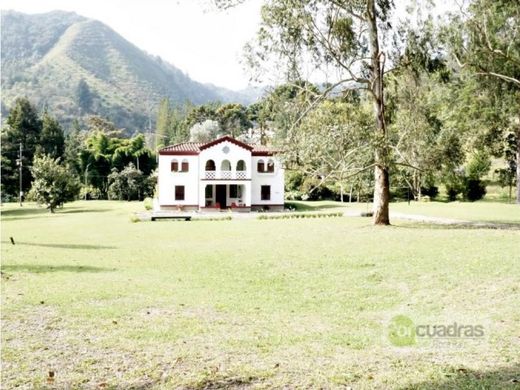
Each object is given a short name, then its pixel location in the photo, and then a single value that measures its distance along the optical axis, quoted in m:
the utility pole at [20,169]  52.97
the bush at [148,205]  43.44
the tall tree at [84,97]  180.12
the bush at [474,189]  46.53
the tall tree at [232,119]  88.87
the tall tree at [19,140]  54.03
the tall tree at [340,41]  20.67
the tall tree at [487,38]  23.00
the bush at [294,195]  52.24
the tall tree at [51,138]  63.91
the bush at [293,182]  51.78
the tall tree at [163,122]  100.19
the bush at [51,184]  42.75
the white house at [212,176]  42.19
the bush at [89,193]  64.38
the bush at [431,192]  49.91
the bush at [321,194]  51.49
